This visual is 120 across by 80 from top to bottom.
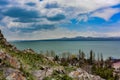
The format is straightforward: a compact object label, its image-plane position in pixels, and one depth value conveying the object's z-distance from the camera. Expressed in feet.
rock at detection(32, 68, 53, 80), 37.68
